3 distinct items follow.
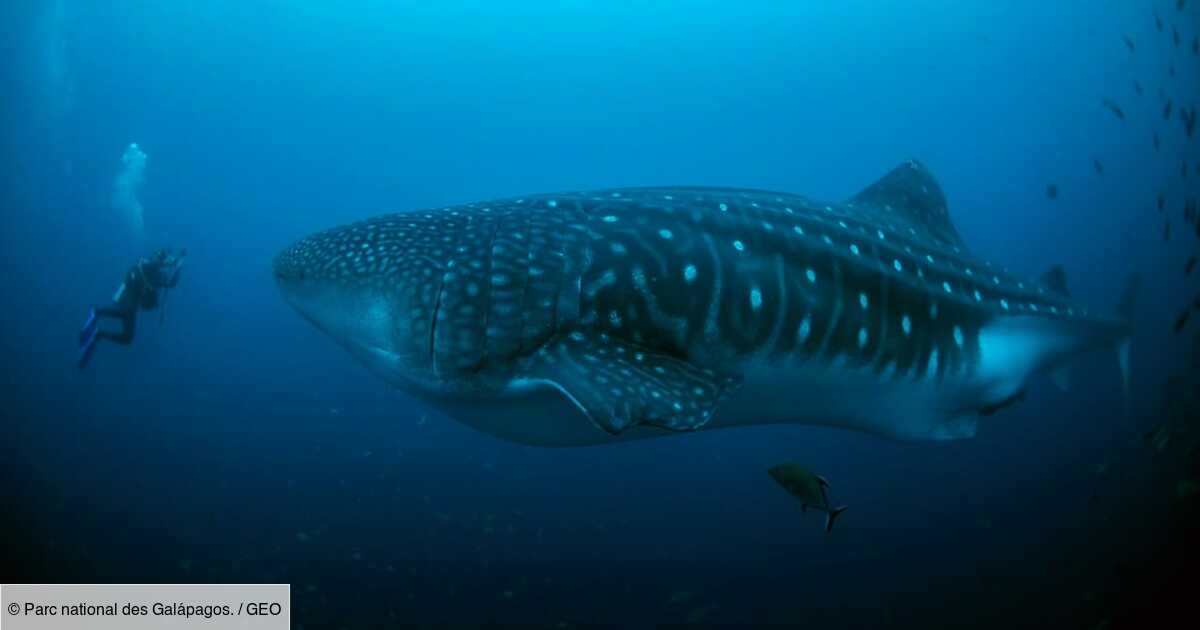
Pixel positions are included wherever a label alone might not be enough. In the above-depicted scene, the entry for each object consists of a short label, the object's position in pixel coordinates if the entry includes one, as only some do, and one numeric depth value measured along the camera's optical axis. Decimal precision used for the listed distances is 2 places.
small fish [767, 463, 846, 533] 4.07
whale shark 2.79
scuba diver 10.90
